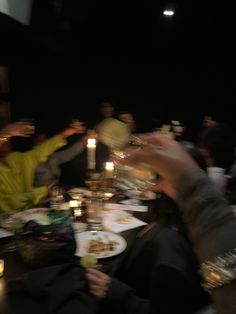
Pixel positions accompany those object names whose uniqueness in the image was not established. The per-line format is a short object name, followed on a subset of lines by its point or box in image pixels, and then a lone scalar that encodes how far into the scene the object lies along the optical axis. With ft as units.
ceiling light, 21.75
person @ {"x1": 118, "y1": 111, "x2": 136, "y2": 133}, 12.24
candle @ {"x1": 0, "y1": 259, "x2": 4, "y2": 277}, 5.56
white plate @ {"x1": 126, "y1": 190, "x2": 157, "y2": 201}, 9.85
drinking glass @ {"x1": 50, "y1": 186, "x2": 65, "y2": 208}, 8.90
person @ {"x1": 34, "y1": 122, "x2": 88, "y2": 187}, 12.46
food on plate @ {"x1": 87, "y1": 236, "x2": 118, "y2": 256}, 6.40
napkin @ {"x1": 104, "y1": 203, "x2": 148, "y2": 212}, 8.96
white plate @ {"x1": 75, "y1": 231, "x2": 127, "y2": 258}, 6.33
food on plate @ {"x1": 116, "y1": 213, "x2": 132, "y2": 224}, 7.93
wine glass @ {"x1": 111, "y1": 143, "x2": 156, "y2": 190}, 2.77
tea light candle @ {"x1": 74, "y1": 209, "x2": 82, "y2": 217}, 8.29
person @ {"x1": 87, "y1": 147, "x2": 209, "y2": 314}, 4.58
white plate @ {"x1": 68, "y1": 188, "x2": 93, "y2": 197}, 9.57
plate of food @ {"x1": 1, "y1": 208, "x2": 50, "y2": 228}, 6.73
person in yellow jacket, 9.82
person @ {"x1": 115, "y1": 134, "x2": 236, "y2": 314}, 1.91
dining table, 5.00
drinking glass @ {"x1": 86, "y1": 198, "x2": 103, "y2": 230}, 7.66
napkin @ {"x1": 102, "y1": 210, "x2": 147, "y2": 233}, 7.56
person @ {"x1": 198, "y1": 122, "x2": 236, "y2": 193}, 10.02
